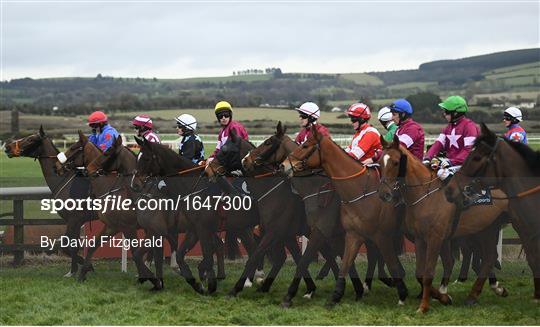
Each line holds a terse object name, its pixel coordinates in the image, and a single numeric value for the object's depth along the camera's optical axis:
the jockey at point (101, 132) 11.71
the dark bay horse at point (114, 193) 10.89
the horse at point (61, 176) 11.55
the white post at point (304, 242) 12.31
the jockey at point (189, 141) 10.73
